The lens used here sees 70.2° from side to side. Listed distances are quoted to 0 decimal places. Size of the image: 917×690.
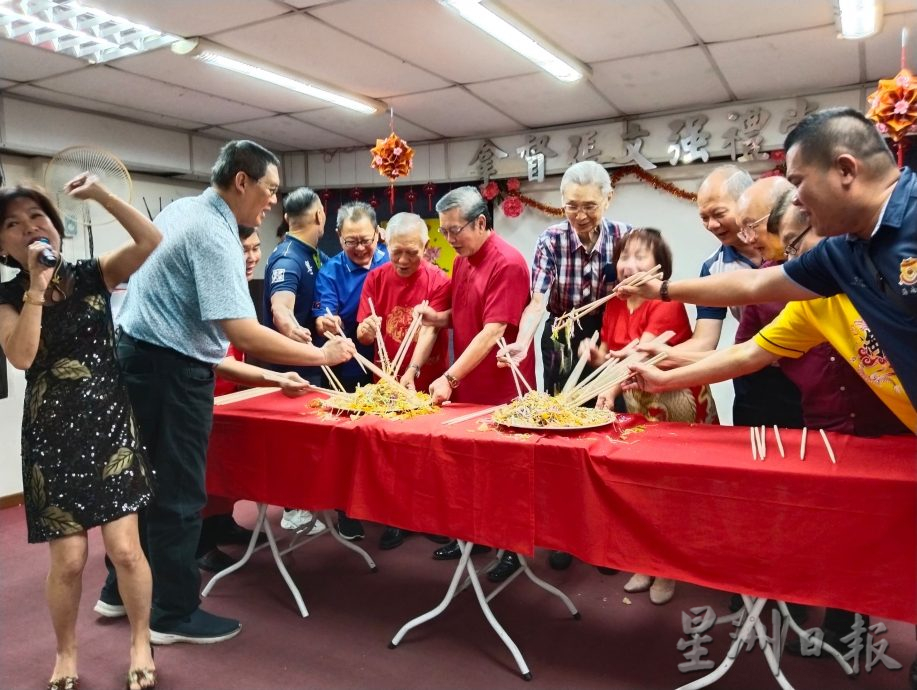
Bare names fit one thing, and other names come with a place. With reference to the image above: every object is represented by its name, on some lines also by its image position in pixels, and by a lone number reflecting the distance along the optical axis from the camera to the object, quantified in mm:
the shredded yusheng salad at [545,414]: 2148
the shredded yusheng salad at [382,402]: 2520
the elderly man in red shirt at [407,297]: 3184
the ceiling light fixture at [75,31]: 3389
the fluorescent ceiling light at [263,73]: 3814
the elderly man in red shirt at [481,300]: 2930
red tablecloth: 1582
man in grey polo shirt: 2281
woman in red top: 2596
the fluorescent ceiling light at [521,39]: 3389
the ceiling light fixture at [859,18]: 3389
